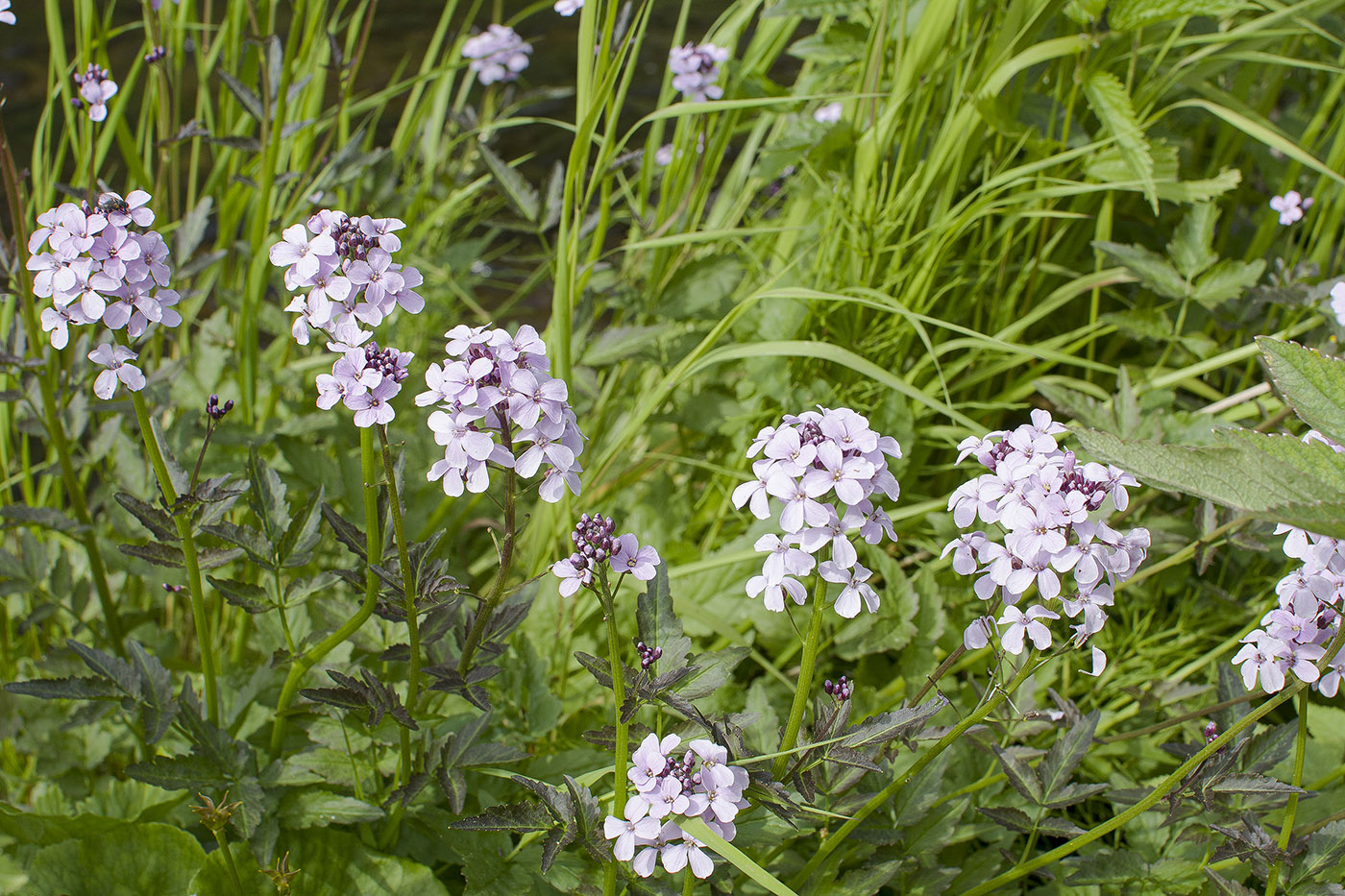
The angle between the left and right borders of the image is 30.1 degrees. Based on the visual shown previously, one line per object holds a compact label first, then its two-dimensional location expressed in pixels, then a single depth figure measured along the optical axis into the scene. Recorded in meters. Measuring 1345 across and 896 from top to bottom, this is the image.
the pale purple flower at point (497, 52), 1.46
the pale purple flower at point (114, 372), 0.89
